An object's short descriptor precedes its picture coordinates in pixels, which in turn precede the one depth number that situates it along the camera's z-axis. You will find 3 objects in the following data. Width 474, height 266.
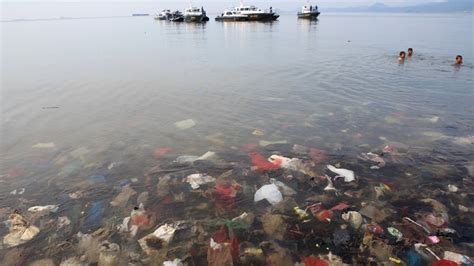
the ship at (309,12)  85.69
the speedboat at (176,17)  84.84
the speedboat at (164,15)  98.70
